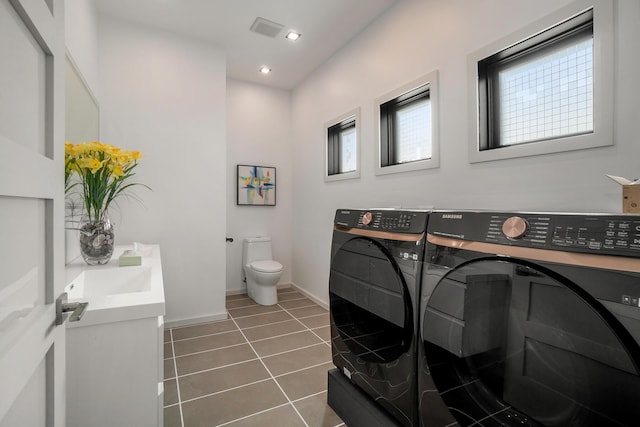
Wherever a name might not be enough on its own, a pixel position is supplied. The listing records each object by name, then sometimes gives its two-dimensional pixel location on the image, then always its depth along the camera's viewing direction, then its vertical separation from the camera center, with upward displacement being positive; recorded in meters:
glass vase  1.76 -0.16
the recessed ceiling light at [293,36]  2.91 +1.74
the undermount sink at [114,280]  1.53 -0.36
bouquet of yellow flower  1.49 +0.24
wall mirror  1.68 +0.57
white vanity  0.97 -0.50
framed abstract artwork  3.98 +0.37
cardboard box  1.01 +0.05
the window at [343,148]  3.02 +0.72
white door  0.52 +0.01
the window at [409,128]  2.14 +0.69
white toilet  3.42 -0.67
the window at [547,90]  1.33 +0.65
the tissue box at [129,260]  1.78 -0.28
